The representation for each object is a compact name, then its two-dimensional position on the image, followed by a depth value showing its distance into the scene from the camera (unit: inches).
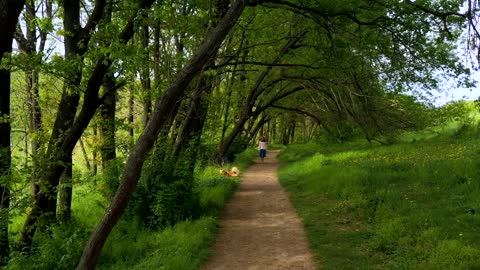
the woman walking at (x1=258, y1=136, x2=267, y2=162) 1033.5
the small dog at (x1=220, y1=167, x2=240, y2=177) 705.0
